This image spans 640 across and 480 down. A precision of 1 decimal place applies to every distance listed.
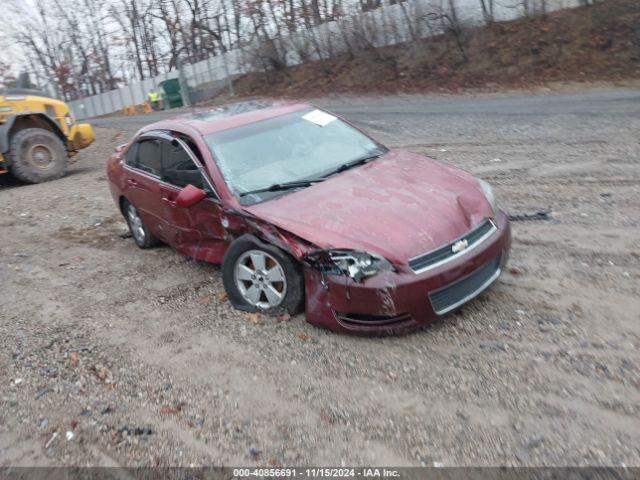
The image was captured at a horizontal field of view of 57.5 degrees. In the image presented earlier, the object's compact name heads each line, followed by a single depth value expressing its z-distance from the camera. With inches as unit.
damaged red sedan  151.3
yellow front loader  450.3
